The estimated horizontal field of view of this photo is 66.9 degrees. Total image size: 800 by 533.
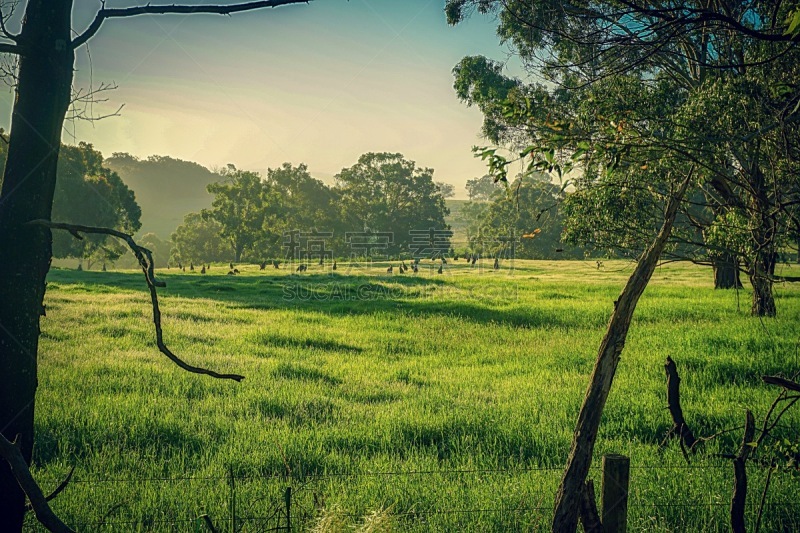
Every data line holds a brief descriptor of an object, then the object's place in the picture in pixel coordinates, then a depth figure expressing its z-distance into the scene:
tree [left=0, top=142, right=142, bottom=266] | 57.44
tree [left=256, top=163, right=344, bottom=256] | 77.56
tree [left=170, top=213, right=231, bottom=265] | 96.00
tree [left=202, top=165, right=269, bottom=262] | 74.19
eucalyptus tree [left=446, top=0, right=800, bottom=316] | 4.40
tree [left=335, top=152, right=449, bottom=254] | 87.06
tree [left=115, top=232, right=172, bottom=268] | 127.56
